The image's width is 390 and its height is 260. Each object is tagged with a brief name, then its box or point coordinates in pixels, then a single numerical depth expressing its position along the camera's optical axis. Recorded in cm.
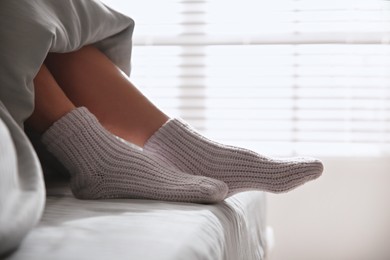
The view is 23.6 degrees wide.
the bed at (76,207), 84
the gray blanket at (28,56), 82
